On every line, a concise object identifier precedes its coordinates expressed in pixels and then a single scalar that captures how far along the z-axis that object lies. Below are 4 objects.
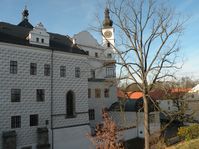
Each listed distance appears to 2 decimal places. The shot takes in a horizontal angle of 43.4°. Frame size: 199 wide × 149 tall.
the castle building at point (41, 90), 20.33
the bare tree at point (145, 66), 14.82
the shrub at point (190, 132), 20.34
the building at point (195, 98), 46.62
